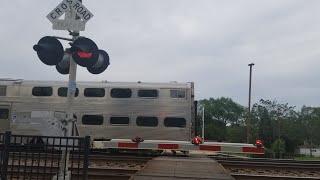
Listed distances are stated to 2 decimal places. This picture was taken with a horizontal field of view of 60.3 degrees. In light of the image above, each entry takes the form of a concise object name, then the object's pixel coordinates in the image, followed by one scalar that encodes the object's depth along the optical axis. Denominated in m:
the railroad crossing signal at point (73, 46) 5.21
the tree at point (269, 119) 37.43
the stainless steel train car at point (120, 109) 12.31
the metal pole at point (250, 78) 28.21
